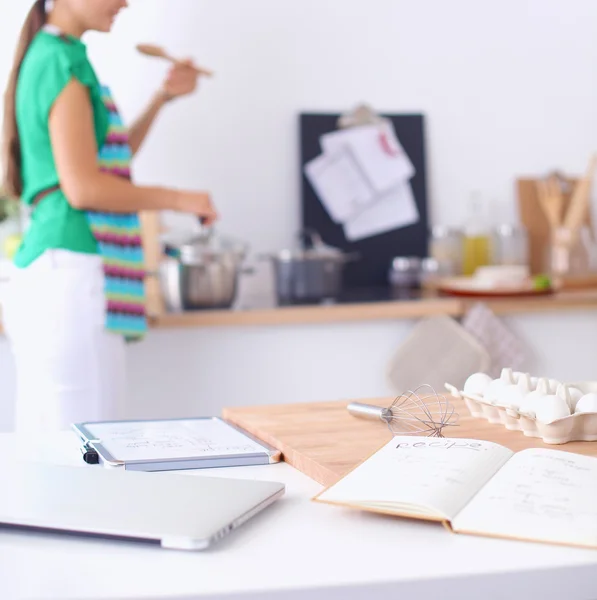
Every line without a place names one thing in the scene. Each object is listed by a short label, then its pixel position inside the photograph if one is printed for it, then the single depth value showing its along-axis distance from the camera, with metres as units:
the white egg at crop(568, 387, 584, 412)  1.97
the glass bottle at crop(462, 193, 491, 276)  4.98
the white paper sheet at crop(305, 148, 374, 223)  4.89
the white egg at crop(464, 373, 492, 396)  2.11
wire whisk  2.01
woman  3.05
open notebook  1.54
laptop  1.53
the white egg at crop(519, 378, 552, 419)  1.94
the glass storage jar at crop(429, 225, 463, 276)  4.92
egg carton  1.90
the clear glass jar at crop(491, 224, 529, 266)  4.98
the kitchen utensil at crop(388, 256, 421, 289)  4.86
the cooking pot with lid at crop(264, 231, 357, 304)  4.27
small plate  4.30
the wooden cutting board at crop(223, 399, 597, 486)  1.86
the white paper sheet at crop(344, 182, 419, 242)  4.99
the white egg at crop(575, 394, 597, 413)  1.92
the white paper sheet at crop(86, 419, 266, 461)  1.92
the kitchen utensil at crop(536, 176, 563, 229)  5.09
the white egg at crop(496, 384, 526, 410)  1.99
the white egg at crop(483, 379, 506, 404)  2.05
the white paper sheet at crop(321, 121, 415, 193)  4.96
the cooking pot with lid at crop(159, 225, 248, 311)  3.98
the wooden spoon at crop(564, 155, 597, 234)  5.07
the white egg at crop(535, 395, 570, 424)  1.89
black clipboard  4.92
